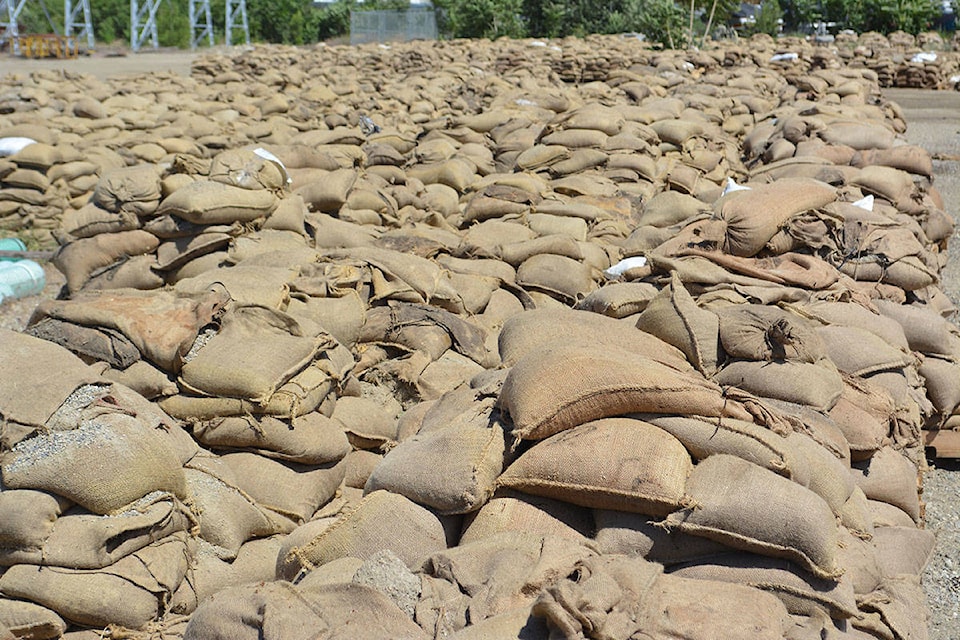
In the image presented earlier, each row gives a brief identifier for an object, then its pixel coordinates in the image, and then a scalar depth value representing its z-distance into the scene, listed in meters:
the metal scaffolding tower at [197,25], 30.62
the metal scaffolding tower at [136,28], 29.06
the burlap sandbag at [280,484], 3.04
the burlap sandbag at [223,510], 2.82
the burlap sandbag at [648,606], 1.69
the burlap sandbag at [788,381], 2.84
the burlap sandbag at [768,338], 2.94
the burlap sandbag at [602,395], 2.34
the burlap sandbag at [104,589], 2.44
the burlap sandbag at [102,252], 4.55
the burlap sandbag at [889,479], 3.00
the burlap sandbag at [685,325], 3.02
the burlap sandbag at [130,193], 4.48
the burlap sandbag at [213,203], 4.36
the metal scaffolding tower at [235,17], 31.40
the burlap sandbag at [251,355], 3.07
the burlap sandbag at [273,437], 3.07
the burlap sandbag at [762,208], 4.23
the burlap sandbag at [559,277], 4.73
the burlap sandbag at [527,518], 2.26
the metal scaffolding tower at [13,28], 26.78
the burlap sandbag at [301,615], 1.84
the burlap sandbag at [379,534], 2.30
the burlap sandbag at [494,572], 1.92
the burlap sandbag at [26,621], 2.41
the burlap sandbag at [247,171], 4.61
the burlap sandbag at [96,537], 2.44
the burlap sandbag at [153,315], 3.20
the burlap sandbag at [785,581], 2.03
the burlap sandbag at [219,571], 2.63
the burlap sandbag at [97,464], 2.46
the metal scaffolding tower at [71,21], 29.00
